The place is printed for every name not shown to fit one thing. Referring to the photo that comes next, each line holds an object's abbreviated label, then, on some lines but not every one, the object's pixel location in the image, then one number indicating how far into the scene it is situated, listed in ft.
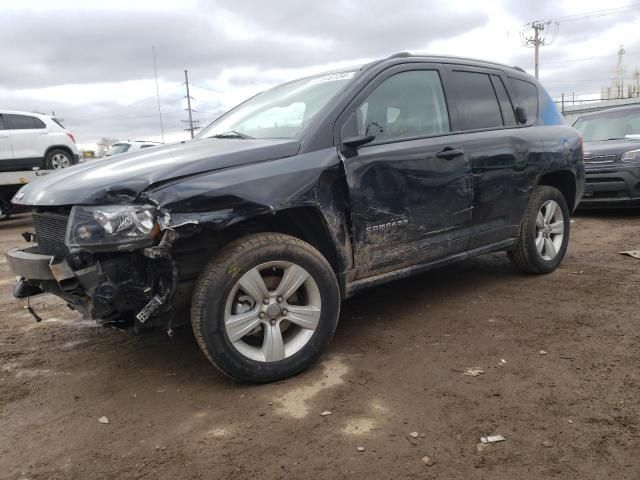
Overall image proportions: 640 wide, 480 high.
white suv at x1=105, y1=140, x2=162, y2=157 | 52.65
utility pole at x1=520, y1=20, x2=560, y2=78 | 156.25
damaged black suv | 8.88
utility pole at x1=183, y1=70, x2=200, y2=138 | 174.36
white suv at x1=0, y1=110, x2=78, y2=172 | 38.60
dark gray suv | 25.49
